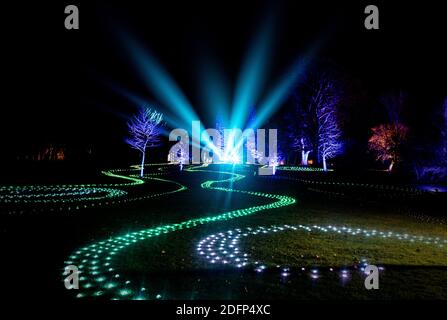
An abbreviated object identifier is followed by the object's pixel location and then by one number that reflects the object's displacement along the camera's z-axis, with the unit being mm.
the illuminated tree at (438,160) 21438
